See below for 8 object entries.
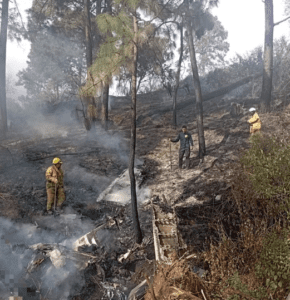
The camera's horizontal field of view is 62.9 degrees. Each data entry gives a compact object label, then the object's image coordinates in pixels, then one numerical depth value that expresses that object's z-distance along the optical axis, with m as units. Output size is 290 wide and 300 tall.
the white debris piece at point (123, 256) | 5.47
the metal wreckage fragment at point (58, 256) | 4.83
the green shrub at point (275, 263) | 3.34
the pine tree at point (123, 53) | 5.64
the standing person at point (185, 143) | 9.31
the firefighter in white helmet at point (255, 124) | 8.78
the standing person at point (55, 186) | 6.78
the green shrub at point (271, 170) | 4.24
